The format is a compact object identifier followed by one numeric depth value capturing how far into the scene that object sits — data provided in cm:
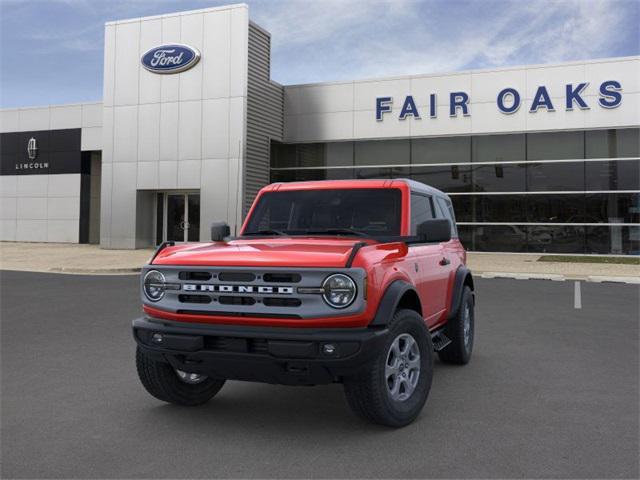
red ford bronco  372
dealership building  2278
